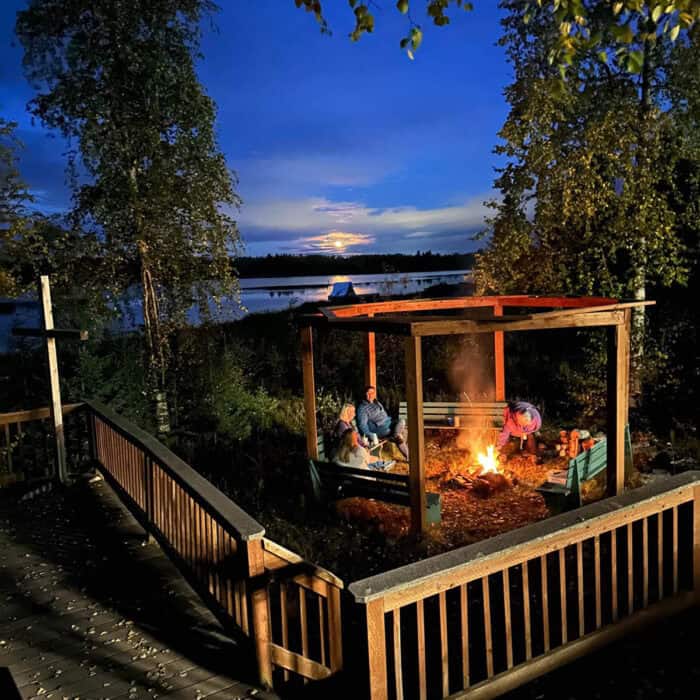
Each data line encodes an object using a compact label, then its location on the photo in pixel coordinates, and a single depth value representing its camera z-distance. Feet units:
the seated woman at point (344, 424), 22.50
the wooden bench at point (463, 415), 27.32
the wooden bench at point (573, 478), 18.89
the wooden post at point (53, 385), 20.72
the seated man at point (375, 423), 25.05
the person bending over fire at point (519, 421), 25.04
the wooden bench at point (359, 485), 19.33
